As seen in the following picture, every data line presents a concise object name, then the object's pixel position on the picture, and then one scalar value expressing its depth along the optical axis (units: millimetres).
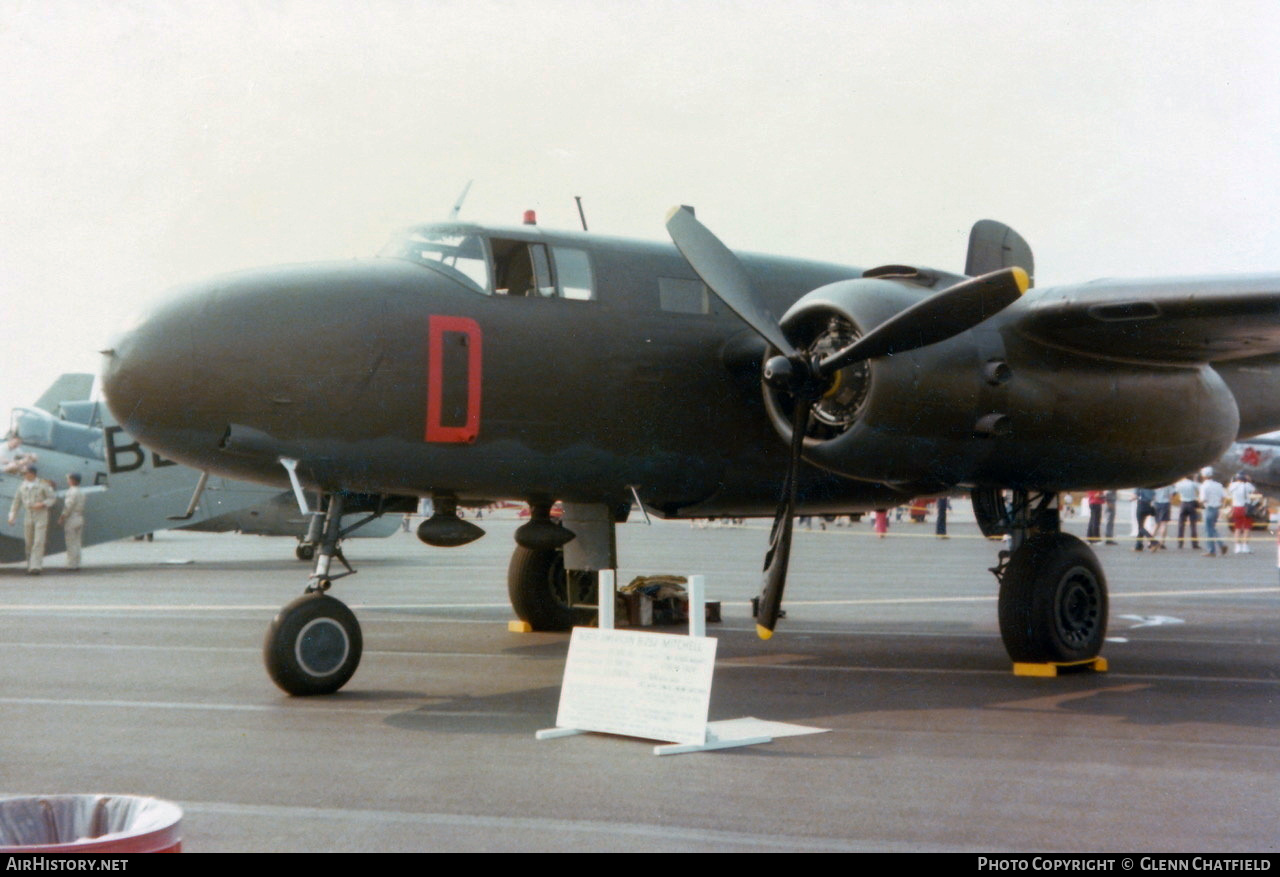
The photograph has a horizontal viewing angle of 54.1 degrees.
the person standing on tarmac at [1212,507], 32719
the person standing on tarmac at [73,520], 23812
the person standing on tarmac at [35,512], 22719
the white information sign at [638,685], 7238
